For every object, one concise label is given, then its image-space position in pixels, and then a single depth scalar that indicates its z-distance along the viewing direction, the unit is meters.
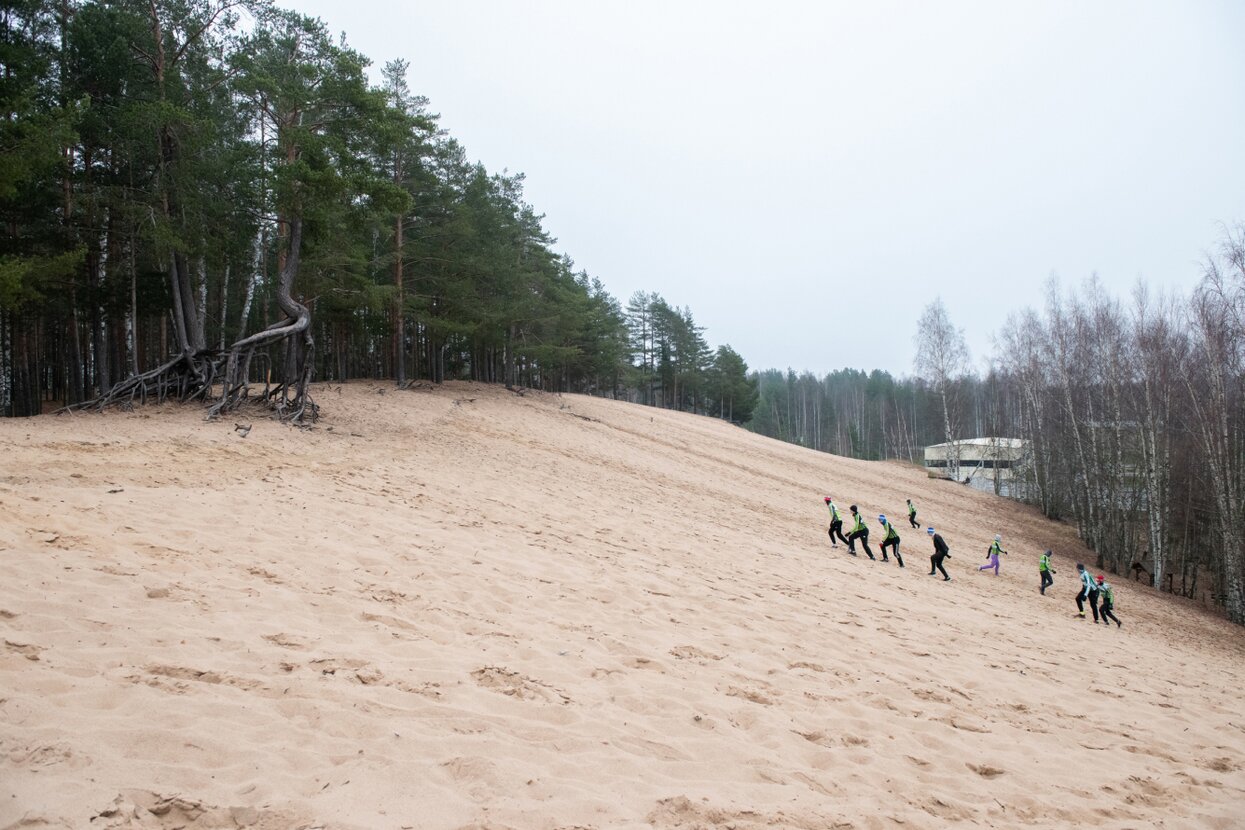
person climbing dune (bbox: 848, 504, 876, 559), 14.66
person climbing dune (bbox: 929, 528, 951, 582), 14.20
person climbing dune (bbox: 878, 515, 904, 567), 14.46
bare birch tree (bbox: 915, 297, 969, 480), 41.94
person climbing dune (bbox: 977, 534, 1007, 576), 16.19
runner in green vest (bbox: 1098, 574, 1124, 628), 13.23
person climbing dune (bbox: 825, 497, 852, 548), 15.49
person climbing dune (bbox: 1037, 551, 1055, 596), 15.36
